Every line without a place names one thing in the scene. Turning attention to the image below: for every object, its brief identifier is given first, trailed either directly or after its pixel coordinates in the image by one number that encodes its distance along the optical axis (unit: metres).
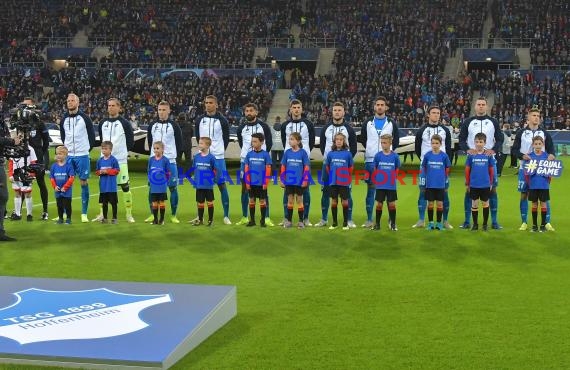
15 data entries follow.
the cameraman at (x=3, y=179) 9.47
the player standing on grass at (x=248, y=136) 11.88
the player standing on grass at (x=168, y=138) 12.27
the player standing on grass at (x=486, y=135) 11.27
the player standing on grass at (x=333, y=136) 11.65
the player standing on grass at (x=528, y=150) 11.22
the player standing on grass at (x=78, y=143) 12.30
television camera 10.05
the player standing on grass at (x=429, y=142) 11.47
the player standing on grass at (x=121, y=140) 12.35
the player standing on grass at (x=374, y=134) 11.63
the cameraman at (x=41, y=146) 12.41
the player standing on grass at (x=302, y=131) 11.71
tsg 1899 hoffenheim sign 5.04
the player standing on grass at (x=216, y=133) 12.09
